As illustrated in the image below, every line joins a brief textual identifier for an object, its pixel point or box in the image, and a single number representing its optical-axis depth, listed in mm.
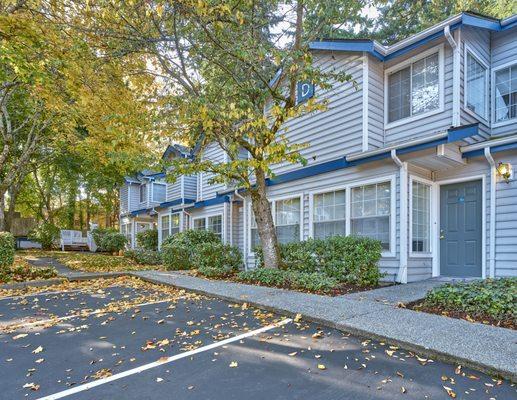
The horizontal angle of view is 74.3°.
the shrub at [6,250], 8766
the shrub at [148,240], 19031
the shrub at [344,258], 7199
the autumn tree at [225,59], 6848
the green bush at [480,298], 4695
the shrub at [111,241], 21500
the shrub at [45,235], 23109
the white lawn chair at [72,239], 23266
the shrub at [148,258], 15266
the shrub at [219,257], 10226
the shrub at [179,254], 11969
